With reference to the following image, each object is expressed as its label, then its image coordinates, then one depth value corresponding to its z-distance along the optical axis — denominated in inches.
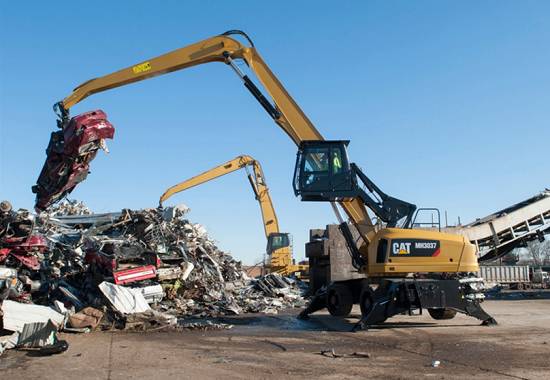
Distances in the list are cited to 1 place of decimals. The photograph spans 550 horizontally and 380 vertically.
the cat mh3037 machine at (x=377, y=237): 527.2
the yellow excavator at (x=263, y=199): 1333.7
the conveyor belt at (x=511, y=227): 994.1
